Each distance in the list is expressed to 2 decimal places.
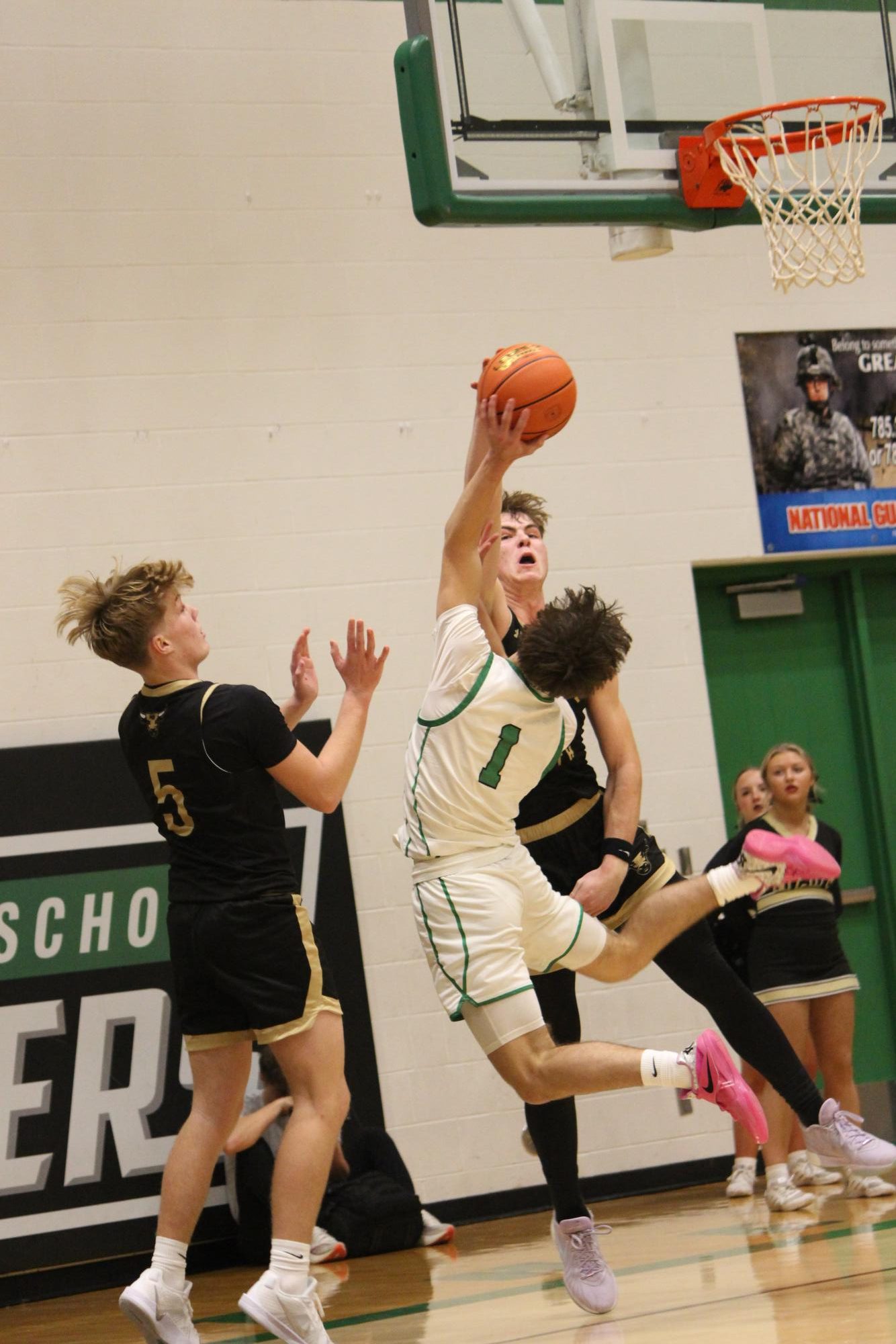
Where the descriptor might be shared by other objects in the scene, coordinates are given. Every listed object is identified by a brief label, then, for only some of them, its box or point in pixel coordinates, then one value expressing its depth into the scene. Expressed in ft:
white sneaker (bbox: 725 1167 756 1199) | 42.11
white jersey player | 26.48
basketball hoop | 34.99
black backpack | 38.91
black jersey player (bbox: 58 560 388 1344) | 26.20
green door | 50.24
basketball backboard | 34.04
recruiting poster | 49.90
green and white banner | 40.60
